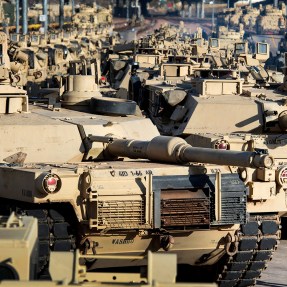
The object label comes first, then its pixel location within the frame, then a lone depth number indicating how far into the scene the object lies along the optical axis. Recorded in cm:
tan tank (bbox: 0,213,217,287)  1147
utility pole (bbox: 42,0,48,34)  7688
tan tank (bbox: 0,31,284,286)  1784
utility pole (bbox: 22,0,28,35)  7181
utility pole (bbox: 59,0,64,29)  9171
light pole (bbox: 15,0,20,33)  7710
